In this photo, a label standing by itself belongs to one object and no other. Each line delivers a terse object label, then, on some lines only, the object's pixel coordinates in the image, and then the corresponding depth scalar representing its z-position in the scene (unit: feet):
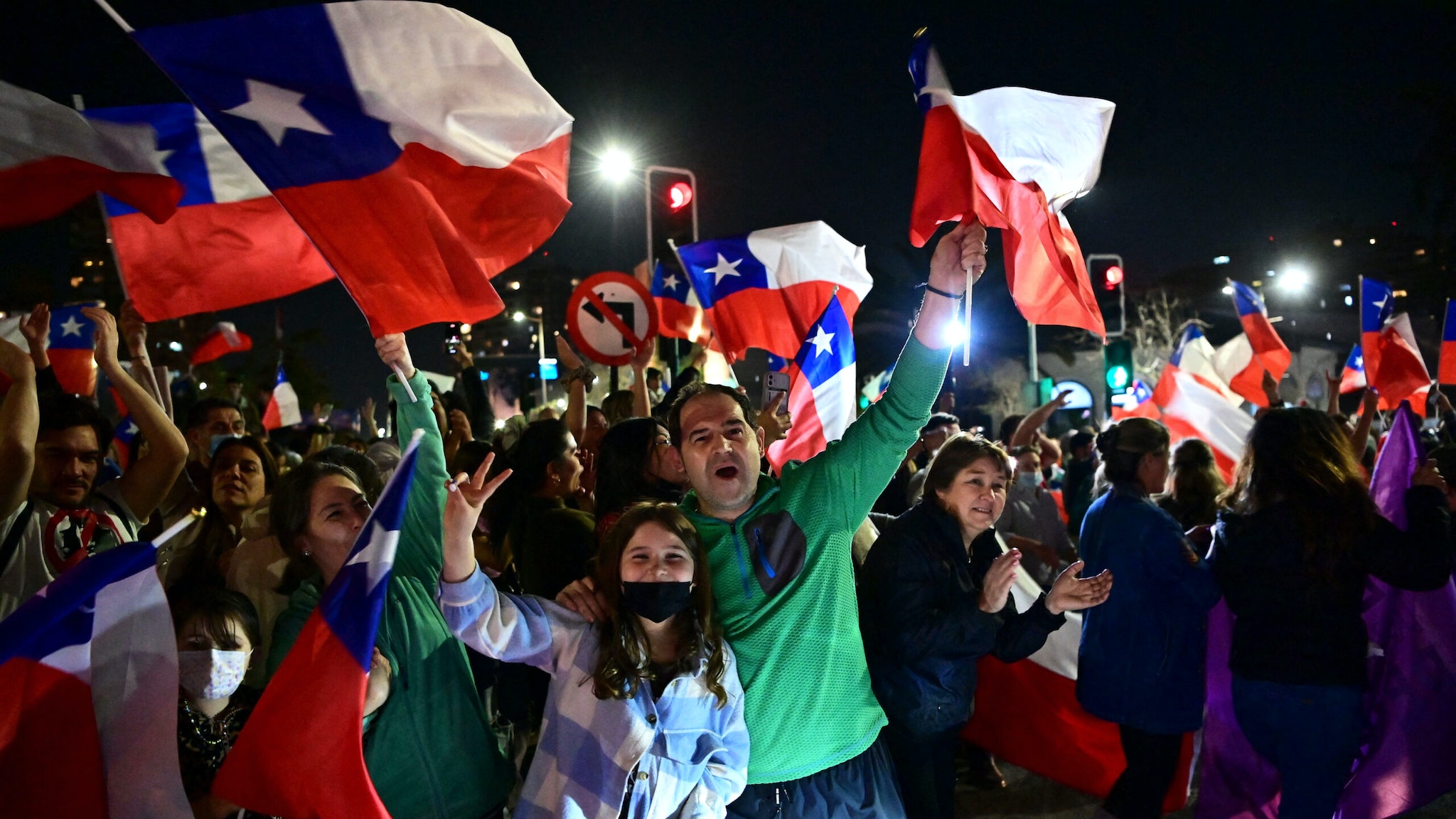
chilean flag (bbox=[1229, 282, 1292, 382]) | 31.81
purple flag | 14.69
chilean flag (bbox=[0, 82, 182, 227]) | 11.34
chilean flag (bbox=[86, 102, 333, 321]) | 13.04
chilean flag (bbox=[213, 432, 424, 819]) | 8.00
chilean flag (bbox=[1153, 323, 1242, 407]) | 34.22
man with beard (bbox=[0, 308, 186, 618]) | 11.90
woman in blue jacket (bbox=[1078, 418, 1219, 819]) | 14.06
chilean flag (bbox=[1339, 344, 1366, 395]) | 40.09
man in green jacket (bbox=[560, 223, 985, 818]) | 9.89
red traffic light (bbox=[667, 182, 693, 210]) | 39.17
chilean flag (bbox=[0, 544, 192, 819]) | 7.74
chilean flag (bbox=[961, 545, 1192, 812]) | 17.39
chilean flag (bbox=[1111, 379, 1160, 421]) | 36.82
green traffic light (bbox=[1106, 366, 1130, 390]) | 43.73
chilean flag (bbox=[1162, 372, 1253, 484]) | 25.22
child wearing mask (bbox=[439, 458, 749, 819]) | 9.07
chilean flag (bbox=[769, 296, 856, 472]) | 19.89
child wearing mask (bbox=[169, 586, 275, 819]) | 8.98
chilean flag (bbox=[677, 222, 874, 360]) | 24.76
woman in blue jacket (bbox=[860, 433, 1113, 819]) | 11.55
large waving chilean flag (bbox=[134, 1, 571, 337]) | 11.05
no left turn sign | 24.95
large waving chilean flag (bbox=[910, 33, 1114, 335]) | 12.00
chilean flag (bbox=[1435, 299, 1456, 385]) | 28.22
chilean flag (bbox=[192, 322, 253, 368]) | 31.81
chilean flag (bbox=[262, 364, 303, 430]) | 35.78
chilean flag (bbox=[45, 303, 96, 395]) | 21.63
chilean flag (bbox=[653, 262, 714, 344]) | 32.78
